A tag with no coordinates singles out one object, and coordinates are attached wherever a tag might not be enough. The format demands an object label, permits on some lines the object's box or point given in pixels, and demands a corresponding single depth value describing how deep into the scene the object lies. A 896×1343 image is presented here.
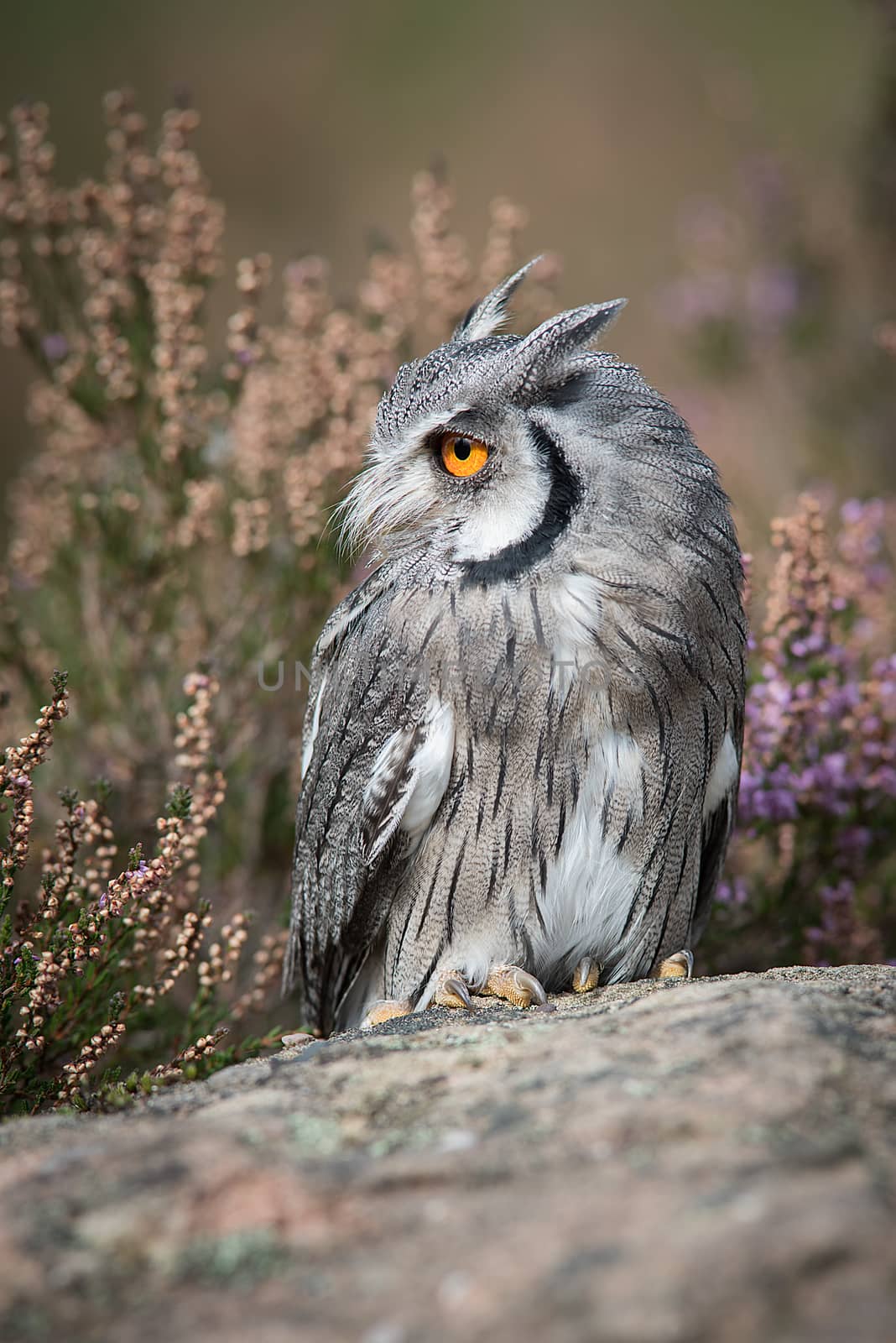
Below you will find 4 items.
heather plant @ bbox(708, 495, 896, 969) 4.19
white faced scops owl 4.11
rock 3.50
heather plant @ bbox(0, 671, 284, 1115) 4.09
